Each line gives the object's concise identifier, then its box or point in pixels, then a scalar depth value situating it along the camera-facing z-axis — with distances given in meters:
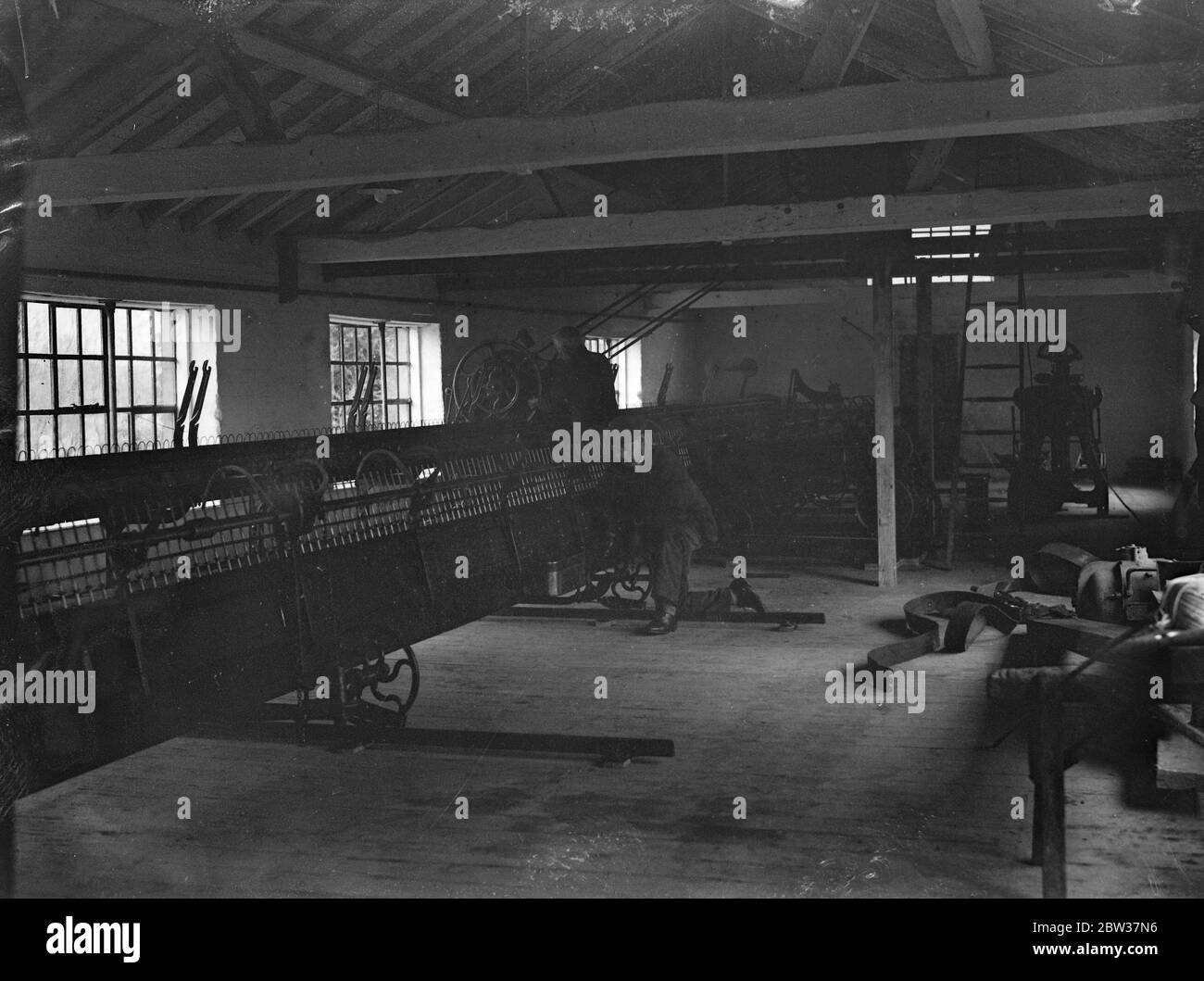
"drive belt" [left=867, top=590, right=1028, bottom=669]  6.18
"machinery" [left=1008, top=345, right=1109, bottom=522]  11.02
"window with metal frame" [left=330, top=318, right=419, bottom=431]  9.91
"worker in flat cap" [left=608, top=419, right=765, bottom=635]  6.93
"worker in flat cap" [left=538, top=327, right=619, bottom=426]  7.04
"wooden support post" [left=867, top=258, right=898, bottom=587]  8.34
